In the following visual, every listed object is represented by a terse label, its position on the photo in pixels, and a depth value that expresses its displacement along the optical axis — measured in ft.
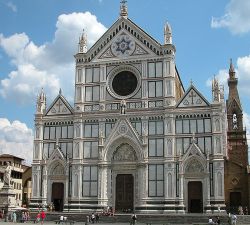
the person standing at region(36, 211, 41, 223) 131.69
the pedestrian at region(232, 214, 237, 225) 117.48
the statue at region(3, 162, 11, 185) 145.38
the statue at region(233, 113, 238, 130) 232.41
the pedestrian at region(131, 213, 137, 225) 122.37
